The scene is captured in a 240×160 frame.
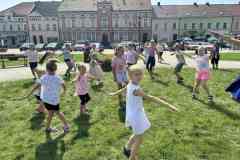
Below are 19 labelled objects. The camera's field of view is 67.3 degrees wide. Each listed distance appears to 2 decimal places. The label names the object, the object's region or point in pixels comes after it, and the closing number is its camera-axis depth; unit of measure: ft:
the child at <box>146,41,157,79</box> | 28.77
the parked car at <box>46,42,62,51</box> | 103.98
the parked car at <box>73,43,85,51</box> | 99.21
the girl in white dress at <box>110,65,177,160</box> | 9.17
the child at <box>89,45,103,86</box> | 25.29
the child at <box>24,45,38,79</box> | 27.89
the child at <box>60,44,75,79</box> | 30.34
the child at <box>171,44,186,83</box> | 26.35
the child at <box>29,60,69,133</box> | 13.07
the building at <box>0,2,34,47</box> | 160.73
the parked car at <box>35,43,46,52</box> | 104.51
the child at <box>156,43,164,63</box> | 46.15
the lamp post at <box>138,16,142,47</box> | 139.01
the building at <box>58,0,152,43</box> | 143.48
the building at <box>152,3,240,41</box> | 139.01
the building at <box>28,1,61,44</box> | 156.80
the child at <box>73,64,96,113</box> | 16.06
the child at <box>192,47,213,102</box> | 19.18
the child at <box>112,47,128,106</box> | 18.25
